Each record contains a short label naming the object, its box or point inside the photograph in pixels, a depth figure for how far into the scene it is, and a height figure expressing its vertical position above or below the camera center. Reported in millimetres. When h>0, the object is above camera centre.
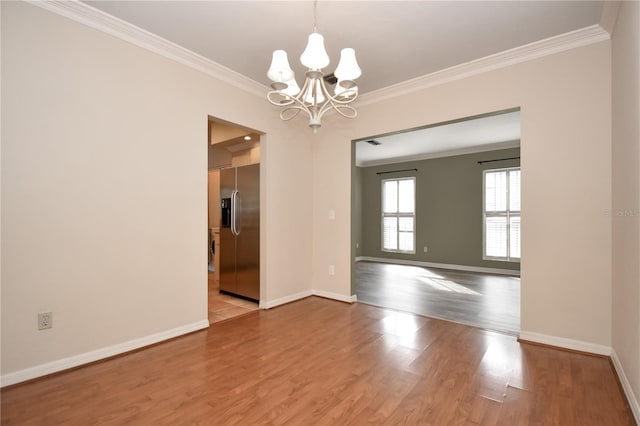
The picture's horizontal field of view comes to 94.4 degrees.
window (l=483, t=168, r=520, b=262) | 6242 -7
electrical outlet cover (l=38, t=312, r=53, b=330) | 2082 -766
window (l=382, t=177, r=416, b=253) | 7750 -43
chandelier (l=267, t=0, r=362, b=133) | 1826 +923
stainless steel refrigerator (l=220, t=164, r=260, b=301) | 3855 -251
